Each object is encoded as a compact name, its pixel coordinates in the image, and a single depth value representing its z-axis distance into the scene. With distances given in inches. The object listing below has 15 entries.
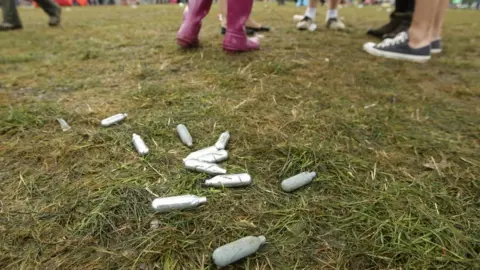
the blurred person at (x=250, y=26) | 47.0
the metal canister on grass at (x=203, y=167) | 17.9
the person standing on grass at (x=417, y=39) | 38.5
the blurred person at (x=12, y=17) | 69.8
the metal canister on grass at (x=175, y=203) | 15.1
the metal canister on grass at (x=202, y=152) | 19.5
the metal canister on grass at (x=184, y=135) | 20.9
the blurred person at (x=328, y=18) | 66.2
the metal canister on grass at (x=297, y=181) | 16.9
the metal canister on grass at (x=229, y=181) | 17.0
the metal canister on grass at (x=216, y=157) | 19.0
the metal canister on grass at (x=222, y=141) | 20.5
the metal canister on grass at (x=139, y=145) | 19.6
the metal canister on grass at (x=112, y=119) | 22.9
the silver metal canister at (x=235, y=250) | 12.7
